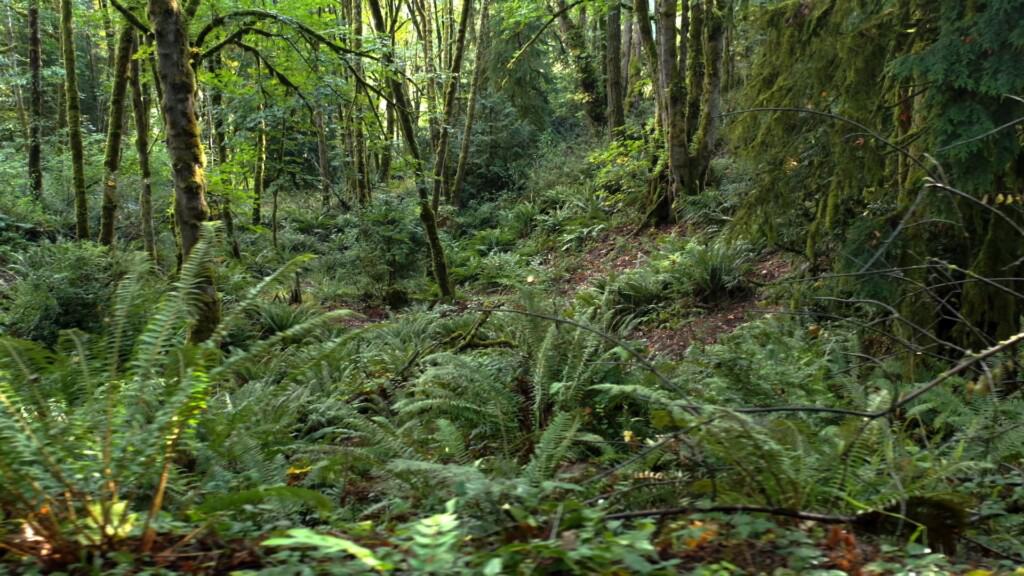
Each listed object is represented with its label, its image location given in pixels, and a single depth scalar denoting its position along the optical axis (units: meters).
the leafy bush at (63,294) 7.71
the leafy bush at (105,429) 1.96
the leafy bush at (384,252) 12.48
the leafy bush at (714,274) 8.67
